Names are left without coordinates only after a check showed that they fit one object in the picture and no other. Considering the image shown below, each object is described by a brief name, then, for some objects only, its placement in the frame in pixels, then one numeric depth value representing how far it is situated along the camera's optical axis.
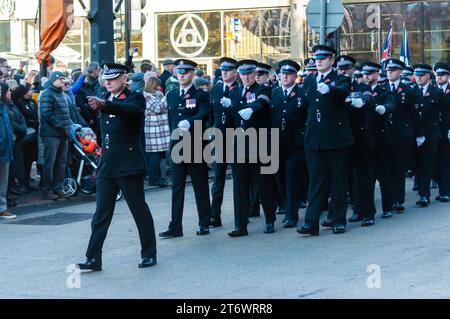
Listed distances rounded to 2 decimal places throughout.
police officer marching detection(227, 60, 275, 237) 12.25
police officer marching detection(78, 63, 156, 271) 10.09
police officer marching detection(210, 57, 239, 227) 12.62
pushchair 16.09
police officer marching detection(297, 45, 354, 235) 12.11
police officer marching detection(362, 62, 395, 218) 13.62
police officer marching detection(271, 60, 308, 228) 12.91
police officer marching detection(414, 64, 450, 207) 15.05
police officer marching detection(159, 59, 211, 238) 12.12
